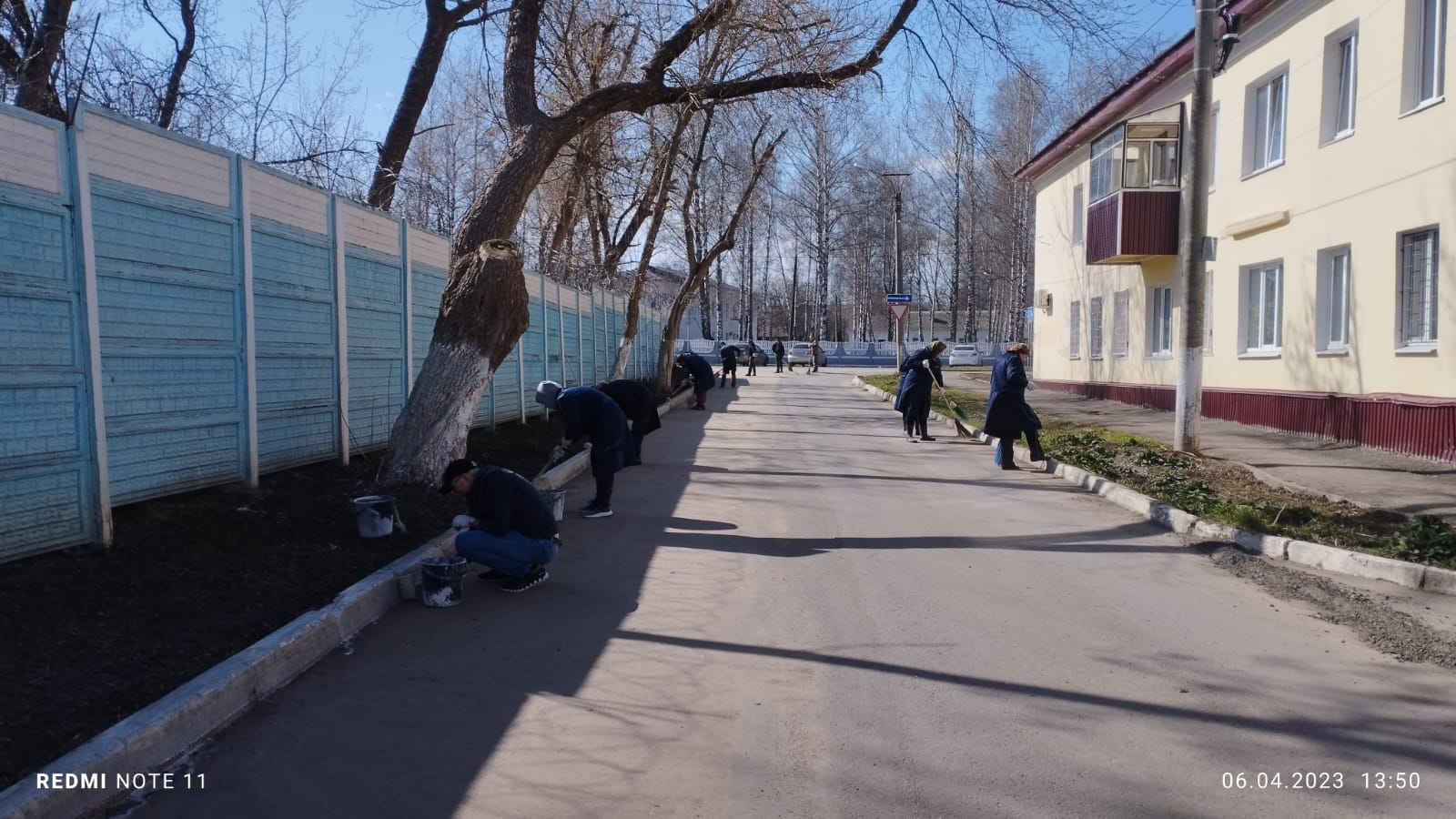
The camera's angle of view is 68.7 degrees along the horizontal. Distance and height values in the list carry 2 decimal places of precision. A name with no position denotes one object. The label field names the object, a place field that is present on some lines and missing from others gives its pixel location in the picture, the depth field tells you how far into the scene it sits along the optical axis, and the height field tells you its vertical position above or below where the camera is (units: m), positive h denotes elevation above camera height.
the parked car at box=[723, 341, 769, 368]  56.31 +0.24
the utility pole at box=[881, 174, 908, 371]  32.62 +2.53
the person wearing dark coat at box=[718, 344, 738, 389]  36.19 +0.05
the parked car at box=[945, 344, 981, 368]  55.44 +0.27
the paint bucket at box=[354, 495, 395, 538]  7.47 -1.13
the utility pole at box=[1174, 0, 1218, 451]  12.63 +1.58
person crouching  6.65 -1.06
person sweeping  16.73 -0.40
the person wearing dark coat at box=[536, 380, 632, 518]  9.47 -0.55
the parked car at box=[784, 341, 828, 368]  57.66 +0.35
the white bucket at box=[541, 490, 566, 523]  8.90 -1.19
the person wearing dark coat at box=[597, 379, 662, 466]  11.31 -0.42
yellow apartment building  12.41 +2.07
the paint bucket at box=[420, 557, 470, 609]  6.38 -1.34
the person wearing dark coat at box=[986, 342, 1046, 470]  12.84 -0.49
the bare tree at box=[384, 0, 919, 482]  8.91 +1.03
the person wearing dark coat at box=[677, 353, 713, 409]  25.22 -0.38
